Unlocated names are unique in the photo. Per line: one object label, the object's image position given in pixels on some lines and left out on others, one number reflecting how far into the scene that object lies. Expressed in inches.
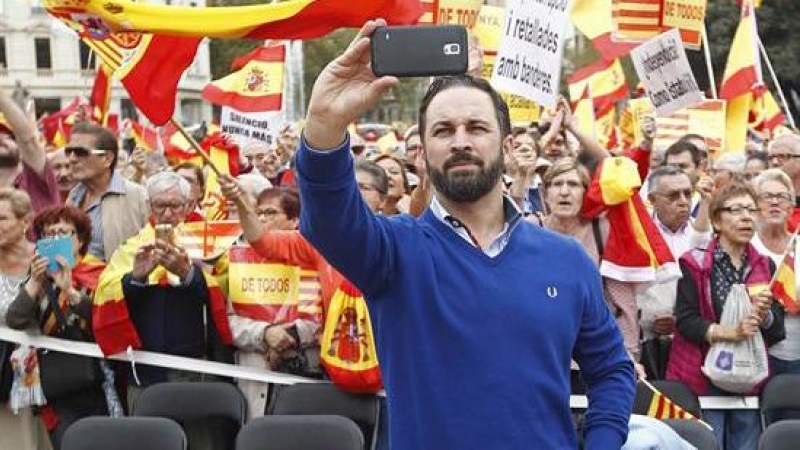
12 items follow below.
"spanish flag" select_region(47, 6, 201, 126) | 269.1
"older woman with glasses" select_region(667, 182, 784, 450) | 278.4
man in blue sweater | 137.9
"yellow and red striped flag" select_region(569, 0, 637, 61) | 459.5
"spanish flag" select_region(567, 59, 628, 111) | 654.5
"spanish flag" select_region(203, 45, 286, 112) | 481.4
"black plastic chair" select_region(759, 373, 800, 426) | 276.0
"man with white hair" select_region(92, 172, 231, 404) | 282.0
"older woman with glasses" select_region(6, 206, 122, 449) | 281.9
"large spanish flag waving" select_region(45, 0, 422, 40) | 191.5
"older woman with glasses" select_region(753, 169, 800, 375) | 303.9
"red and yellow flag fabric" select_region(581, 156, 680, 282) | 286.5
